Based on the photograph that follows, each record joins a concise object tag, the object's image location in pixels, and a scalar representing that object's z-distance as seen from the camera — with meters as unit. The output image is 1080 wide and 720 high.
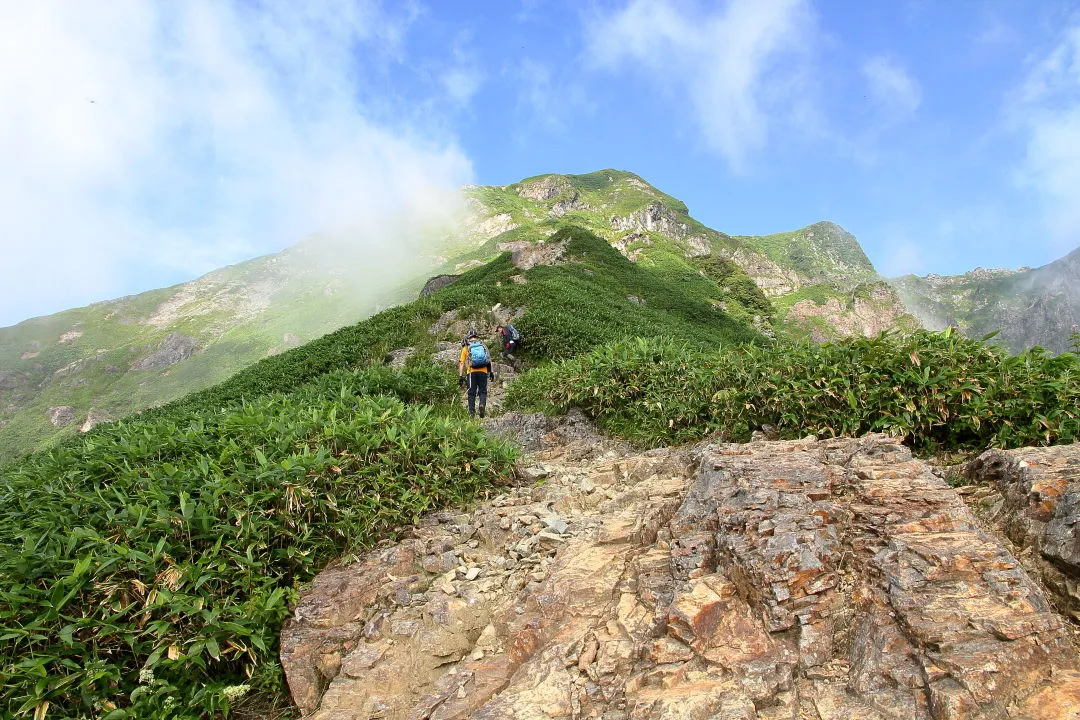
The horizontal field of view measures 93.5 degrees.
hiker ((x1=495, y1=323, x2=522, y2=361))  16.27
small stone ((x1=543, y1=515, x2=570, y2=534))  4.38
